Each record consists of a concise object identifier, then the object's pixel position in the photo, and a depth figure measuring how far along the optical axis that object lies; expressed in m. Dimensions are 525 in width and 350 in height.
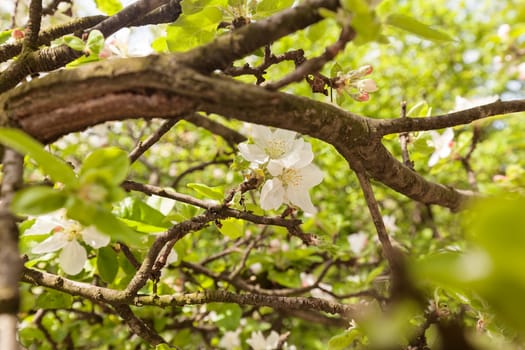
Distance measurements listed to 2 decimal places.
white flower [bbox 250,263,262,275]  0.96
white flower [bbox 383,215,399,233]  1.17
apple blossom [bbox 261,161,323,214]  0.71
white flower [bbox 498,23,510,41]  1.07
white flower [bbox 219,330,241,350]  0.99
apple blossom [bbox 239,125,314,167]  0.70
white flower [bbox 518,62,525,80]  1.20
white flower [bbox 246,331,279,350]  0.90
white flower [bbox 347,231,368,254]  1.09
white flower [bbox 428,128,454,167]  0.87
